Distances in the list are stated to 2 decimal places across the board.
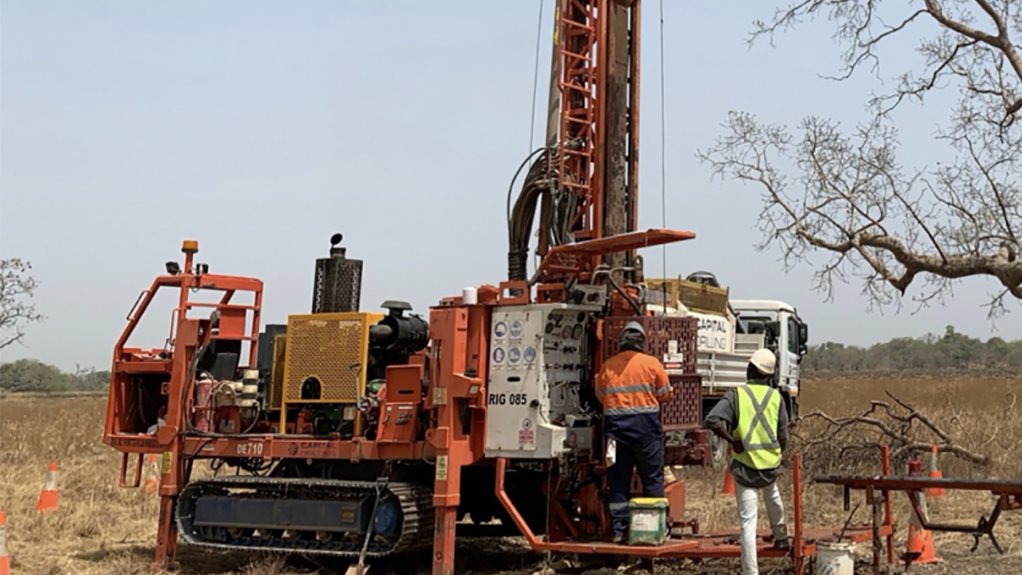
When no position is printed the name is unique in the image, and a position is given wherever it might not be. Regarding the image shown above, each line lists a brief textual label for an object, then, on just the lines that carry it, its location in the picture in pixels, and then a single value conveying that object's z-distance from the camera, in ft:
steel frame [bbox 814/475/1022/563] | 27.25
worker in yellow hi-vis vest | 30.22
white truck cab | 56.80
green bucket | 31.14
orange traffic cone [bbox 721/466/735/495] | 53.72
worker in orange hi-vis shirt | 32.19
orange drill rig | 33.81
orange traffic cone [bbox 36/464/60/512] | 48.91
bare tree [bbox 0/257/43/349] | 83.05
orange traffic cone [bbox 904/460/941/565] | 33.77
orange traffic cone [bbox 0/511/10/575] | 31.55
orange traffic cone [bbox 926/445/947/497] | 41.17
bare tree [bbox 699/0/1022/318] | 56.95
